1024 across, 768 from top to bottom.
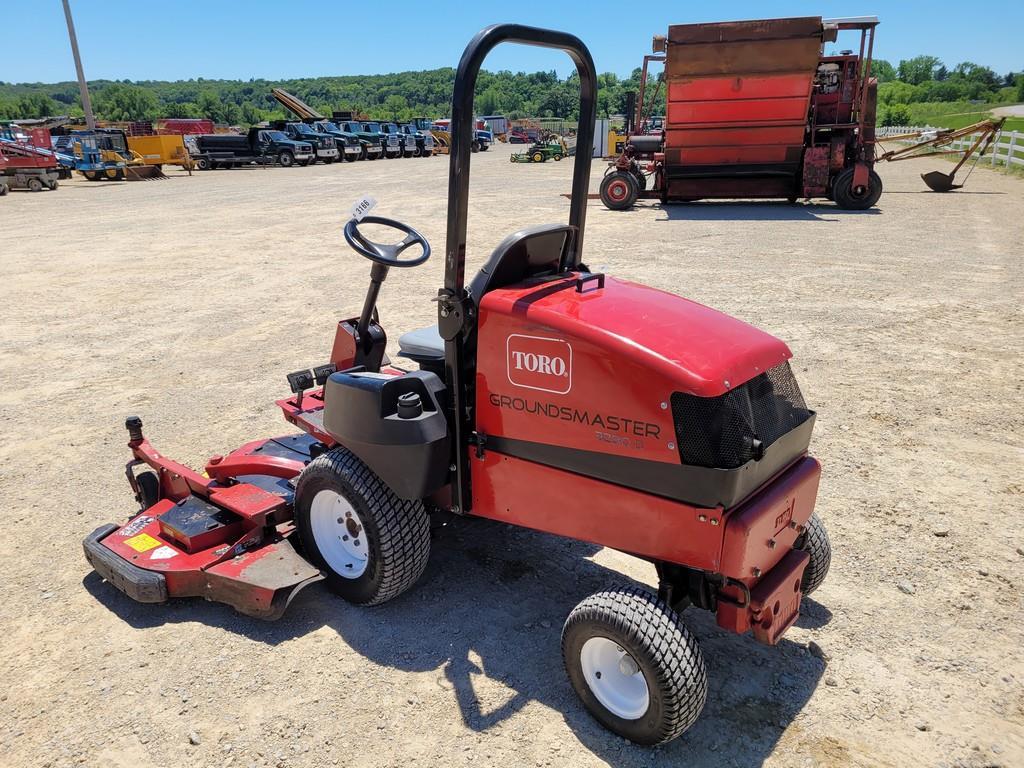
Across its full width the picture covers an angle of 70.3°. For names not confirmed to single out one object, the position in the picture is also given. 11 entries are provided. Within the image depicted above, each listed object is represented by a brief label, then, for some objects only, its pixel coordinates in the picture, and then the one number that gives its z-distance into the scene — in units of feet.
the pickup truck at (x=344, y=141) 105.50
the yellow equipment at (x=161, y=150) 87.97
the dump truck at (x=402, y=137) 114.73
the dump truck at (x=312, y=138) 101.81
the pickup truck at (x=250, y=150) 96.99
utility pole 97.33
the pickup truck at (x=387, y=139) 112.78
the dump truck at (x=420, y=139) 116.78
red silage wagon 43.21
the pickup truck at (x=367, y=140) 109.70
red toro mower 7.52
